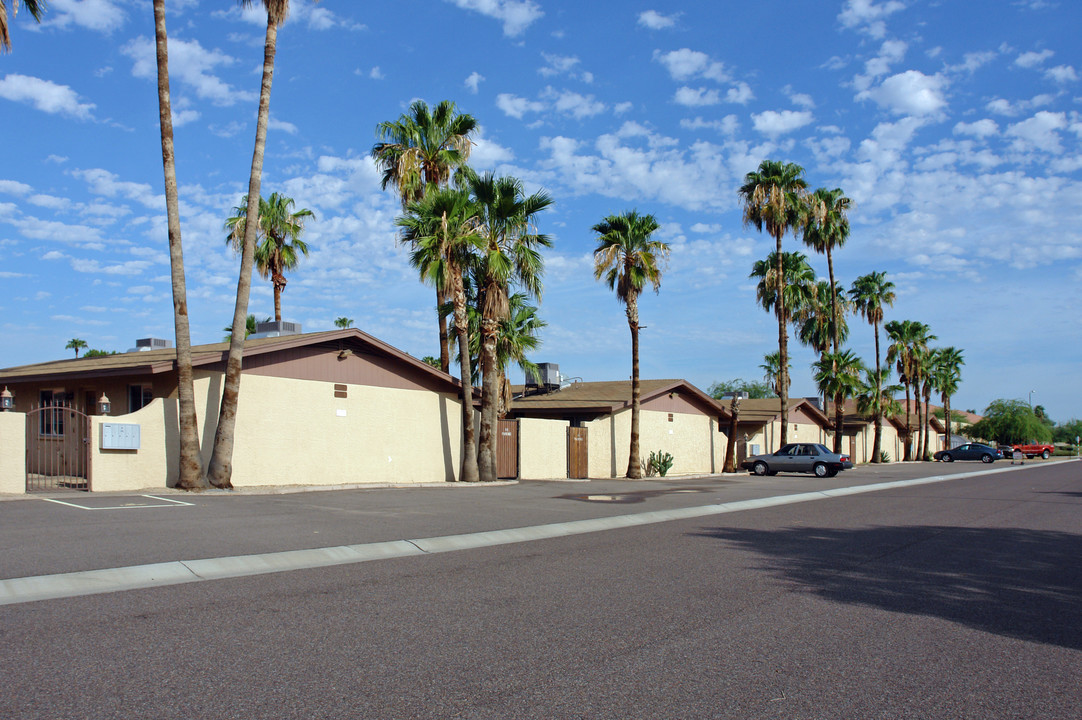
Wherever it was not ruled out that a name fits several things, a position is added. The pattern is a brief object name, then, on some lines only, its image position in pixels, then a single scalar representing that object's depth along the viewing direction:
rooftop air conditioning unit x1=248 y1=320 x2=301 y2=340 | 24.08
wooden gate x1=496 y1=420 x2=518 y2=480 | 26.83
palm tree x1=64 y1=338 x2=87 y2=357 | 60.31
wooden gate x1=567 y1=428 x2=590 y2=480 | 29.81
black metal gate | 19.05
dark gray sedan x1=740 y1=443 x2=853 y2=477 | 35.47
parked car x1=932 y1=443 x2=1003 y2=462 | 61.44
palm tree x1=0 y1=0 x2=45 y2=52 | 16.41
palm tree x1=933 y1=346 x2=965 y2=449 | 74.81
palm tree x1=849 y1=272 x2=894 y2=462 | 55.78
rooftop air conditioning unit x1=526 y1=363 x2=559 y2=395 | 38.38
